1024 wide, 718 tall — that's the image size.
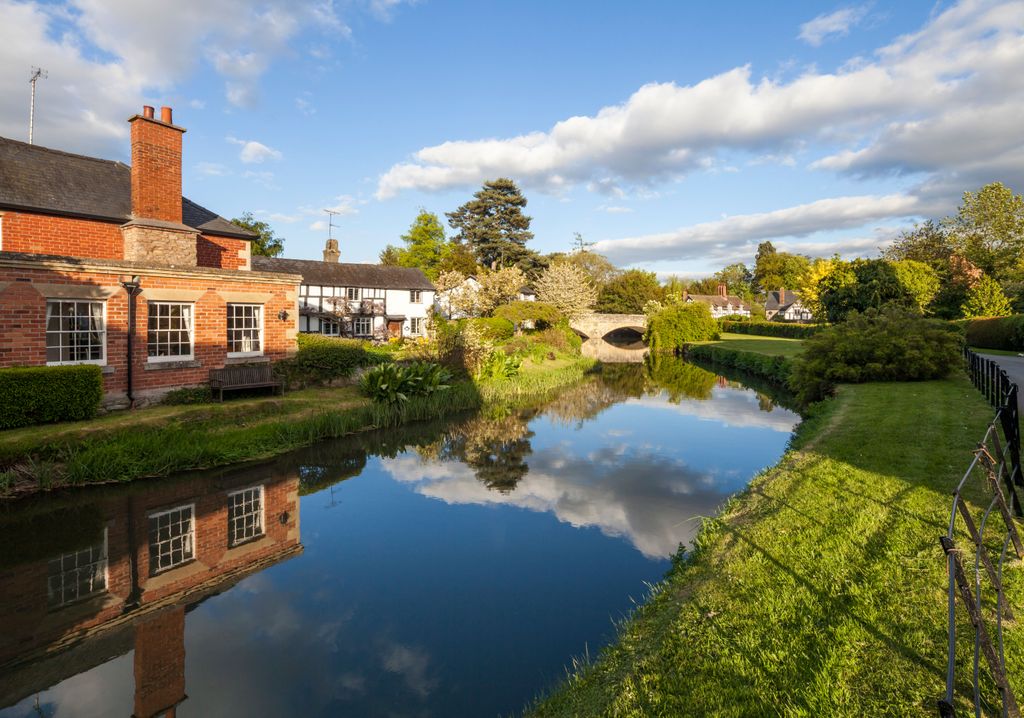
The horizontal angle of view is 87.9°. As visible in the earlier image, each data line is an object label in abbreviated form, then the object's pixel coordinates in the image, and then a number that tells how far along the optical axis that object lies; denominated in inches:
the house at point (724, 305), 4305.6
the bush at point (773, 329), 1946.1
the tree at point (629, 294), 2805.1
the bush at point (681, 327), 1929.1
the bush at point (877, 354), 685.3
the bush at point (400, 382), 695.7
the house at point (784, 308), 3548.7
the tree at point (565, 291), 2089.1
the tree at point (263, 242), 1957.4
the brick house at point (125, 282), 502.6
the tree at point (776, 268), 4123.3
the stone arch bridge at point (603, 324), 2327.8
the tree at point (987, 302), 1320.1
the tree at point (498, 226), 2684.5
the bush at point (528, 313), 1646.2
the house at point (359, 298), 1656.0
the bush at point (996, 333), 1040.2
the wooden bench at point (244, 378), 600.4
